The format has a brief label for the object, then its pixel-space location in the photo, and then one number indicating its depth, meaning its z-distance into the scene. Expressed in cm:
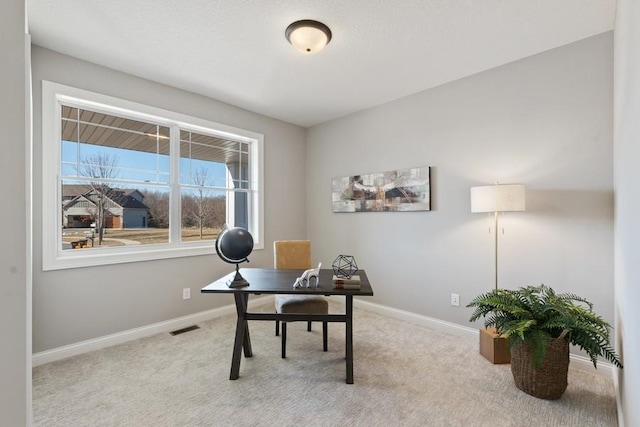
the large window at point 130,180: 246
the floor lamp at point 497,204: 224
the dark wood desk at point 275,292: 200
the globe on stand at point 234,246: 212
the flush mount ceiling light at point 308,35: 202
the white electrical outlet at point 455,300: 290
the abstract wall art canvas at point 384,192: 317
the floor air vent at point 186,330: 294
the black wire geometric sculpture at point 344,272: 222
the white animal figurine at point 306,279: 208
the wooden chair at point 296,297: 241
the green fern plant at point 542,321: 169
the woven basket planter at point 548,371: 182
